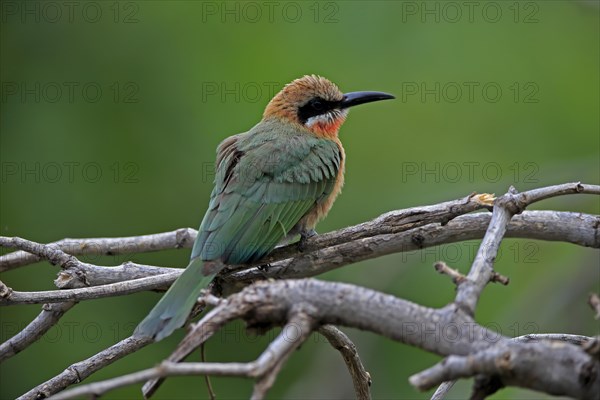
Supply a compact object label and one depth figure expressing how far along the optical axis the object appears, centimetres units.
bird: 576
